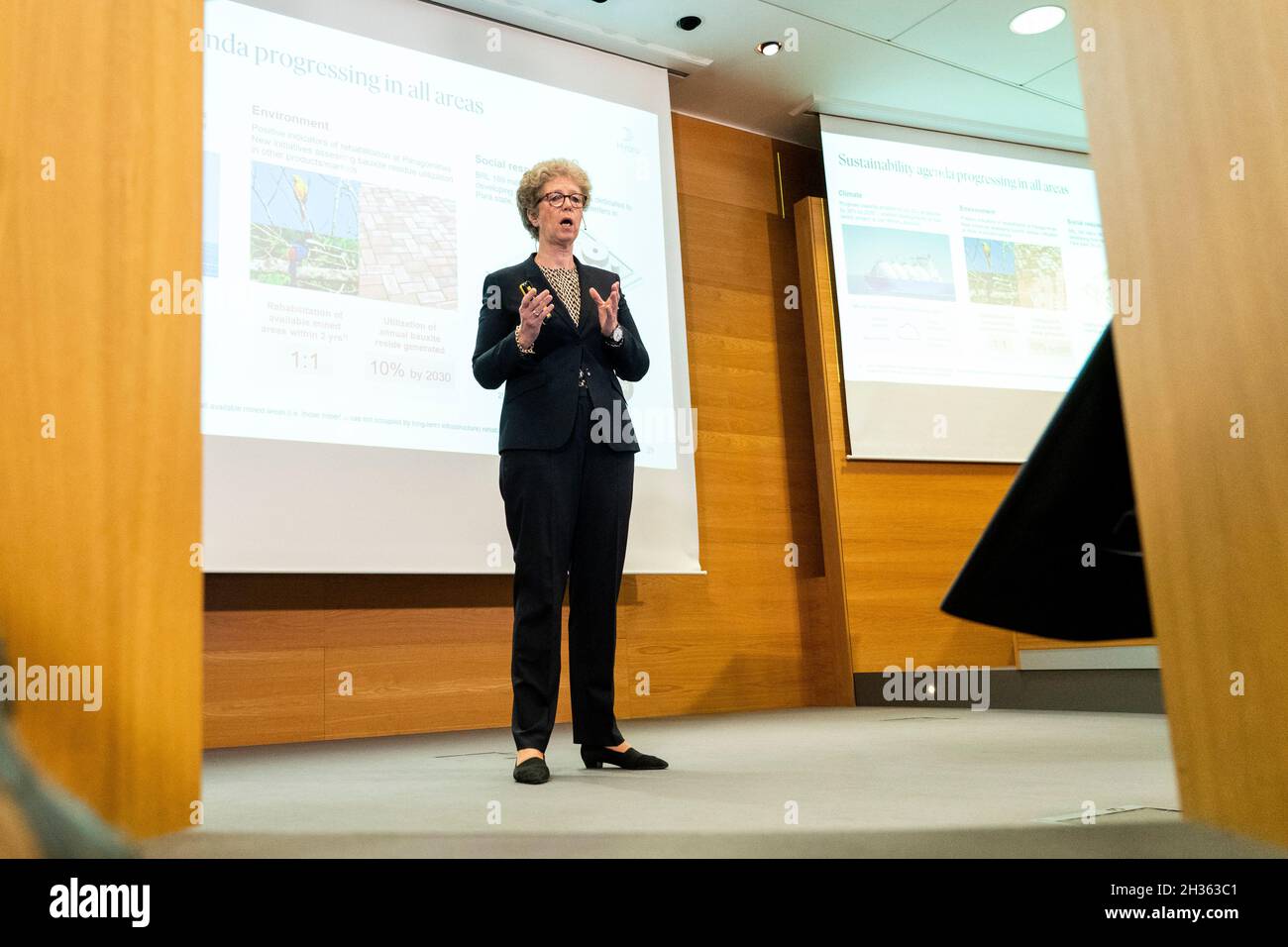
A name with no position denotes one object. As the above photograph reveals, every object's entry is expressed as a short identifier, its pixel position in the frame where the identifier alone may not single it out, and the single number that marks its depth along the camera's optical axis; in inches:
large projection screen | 134.0
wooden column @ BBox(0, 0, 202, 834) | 50.6
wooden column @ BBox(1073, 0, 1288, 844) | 47.1
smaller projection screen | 190.4
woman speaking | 82.4
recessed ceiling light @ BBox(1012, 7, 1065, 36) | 170.0
